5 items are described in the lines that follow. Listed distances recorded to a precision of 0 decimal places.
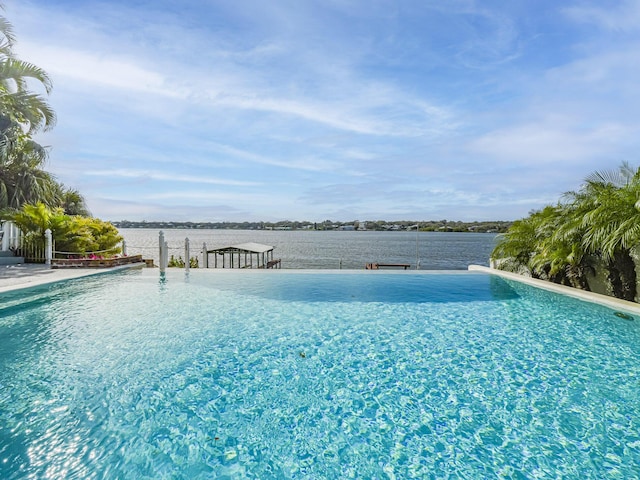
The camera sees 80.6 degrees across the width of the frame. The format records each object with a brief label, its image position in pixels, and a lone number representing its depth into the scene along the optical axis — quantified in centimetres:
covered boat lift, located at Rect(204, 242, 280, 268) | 2152
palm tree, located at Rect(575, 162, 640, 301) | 711
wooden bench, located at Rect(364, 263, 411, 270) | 1977
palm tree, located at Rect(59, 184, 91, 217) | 2405
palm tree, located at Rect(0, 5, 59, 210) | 1367
